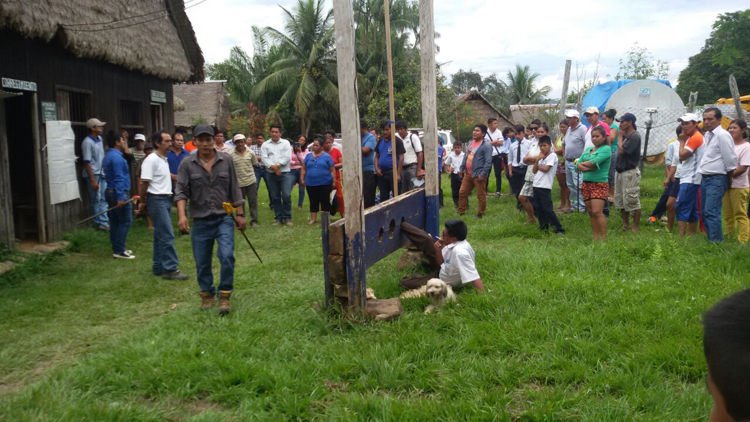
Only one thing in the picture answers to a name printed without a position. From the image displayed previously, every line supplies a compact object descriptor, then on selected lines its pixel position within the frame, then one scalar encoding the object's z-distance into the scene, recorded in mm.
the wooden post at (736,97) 10477
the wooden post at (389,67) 6586
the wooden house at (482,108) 38625
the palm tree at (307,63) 30766
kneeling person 5980
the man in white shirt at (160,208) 7652
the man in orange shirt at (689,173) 7969
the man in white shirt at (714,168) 7285
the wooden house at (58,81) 8766
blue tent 16953
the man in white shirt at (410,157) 10688
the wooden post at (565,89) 12947
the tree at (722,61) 36094
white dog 5523
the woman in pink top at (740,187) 7430
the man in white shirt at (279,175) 11836
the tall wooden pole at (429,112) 7047
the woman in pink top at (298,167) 12601
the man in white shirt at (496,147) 13188
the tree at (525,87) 43969
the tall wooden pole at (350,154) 5051
